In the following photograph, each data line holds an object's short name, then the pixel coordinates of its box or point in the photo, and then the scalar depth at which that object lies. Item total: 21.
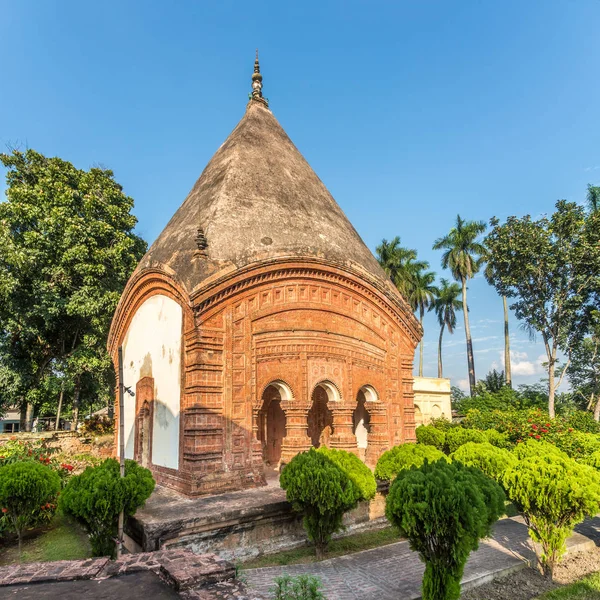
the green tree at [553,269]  20.48
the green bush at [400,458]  9.16
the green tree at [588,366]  22.62
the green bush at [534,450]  7.87
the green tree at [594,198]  23.02
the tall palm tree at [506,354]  30.71
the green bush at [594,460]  9.18
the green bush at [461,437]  13.30
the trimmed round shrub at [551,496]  6.49
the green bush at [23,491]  7.27
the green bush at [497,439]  13.51
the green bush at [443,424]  16.81
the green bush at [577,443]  11.58
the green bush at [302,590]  4.22
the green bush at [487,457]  8.84
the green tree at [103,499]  6.35
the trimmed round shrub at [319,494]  7.04
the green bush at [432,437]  13.80
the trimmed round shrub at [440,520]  5.05
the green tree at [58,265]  16.59
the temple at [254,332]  8.97
